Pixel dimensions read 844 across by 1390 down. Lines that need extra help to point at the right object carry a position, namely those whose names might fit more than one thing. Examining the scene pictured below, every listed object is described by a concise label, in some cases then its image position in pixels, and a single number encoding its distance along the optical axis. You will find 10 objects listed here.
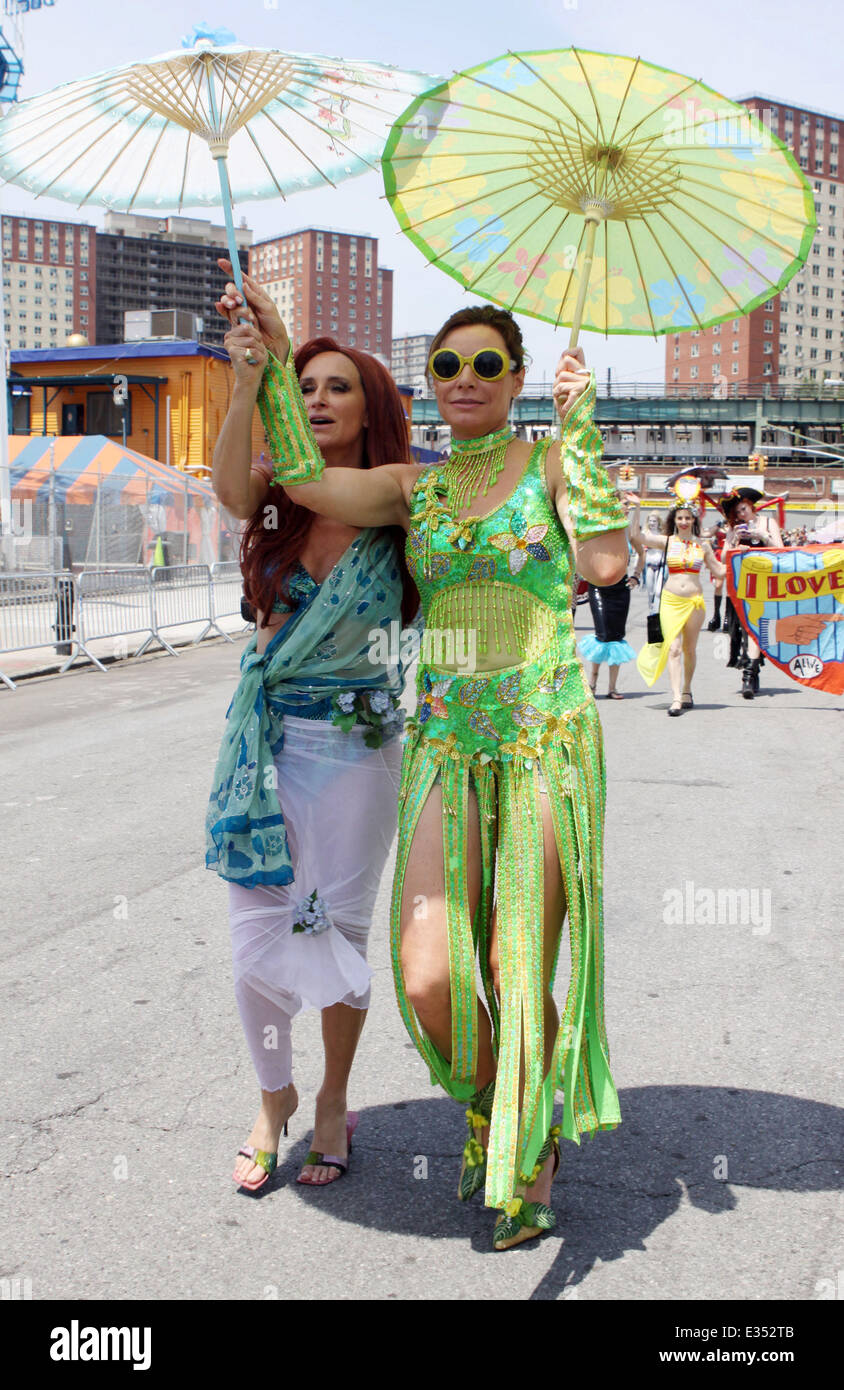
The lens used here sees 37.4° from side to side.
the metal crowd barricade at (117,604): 15.75
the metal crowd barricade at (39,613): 14.56
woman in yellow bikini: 11.54
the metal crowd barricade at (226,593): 21.08
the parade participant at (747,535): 9.12
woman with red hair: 3.12
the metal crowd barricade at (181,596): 17.56
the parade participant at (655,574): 13.30
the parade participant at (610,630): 12.34
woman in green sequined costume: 2.85
